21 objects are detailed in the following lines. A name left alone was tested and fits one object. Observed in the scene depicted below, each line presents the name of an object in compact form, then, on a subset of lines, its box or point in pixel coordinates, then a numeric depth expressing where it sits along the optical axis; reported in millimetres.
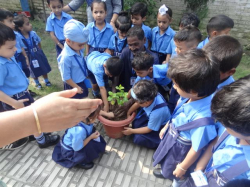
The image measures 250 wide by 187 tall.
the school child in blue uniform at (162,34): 3291
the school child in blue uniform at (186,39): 2477
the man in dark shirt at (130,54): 2797
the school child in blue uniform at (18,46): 3201
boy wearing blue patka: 2498
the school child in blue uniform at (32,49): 3340
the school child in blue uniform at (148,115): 2139
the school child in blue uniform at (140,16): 3500
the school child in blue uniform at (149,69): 2501
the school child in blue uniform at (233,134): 1073
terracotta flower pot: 2453
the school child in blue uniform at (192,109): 1480
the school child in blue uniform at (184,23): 3226
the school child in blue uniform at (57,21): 3645
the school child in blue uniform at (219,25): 2939
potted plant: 2451
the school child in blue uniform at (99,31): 3264
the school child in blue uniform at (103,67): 2562
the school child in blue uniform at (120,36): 3225
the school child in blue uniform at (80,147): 2132
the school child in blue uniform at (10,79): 2152
